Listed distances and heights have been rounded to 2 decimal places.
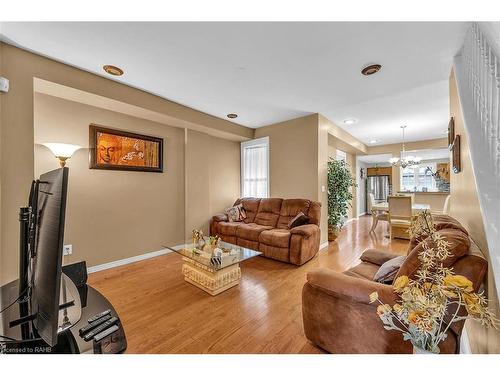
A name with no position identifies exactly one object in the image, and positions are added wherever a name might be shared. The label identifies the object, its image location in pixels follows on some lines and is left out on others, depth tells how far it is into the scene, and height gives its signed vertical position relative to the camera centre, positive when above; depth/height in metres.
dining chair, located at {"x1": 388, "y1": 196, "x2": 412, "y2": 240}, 4.35 -0.57
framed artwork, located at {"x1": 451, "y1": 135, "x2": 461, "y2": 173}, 1.99 +0.32
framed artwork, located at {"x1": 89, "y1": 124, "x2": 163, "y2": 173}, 2.94 +0.58
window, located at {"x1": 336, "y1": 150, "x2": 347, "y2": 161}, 6.25 +1.00
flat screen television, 0.59 -0.21
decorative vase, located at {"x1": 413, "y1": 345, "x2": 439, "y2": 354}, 0.89 -0.72
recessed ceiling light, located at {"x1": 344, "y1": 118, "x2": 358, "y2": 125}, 4.25 +1.39
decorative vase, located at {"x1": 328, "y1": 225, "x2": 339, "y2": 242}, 4.28 -0.95
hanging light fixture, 5.36 +0.67
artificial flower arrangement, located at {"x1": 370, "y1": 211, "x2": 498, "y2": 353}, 0.81 -0.46
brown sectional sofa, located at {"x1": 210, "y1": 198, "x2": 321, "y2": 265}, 3.11 -0.73
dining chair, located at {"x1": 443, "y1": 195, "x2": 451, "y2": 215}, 4.12 -0.43
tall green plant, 4.21 -0.15
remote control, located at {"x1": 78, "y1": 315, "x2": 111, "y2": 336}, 0.76 -0.52
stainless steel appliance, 8.91 +0.00
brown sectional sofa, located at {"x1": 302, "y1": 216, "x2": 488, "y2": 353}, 1.09 -0.77
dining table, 4.97 -0.66
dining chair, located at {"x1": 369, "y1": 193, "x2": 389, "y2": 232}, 4.97 -0.71
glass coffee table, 2.27 -0.95
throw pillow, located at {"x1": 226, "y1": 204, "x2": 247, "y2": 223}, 4.31 -0.55
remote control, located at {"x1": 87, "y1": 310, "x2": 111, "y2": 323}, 0.81 -0.52
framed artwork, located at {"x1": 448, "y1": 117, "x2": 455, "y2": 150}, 2.30 +0.65
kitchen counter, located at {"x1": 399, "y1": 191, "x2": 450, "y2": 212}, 6.31 -0.36
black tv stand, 0.68 -0.54
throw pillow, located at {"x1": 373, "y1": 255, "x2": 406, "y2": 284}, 1.46 -0.62
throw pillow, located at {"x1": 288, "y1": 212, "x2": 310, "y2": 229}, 3.47 -0.57
